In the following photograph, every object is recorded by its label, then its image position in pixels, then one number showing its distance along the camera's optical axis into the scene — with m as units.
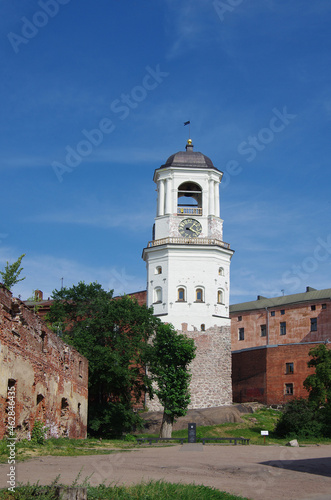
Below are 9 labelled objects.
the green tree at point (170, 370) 40.97
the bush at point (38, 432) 19.67
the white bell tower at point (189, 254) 52.38
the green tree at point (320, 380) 40.47
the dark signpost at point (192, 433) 31.33
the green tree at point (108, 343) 39.28
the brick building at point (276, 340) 52.16
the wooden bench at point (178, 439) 29.42
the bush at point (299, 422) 35.50
